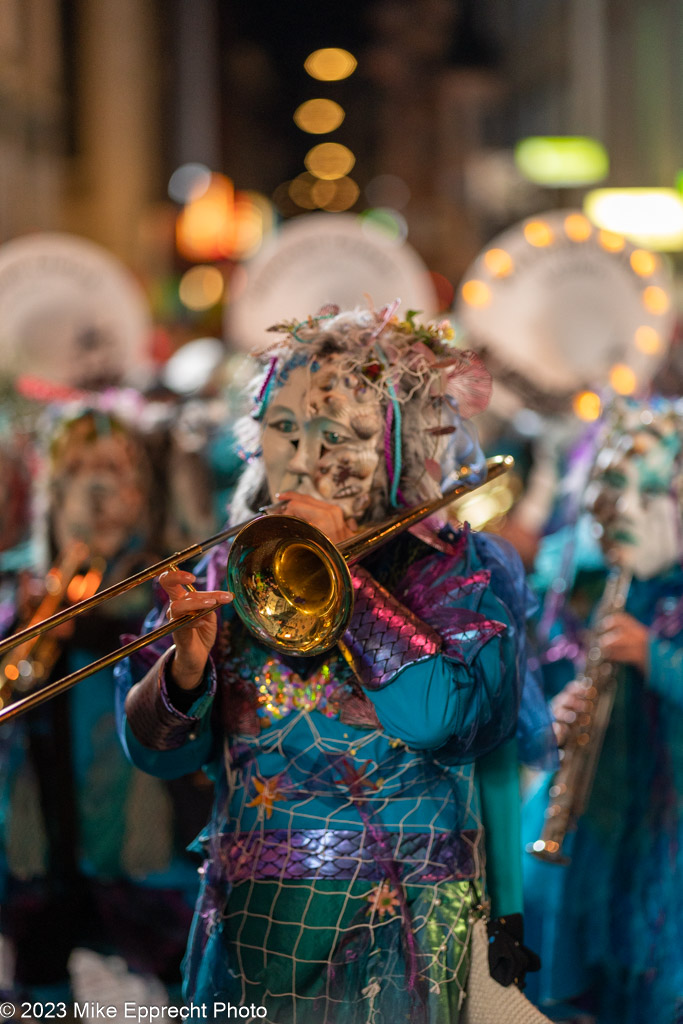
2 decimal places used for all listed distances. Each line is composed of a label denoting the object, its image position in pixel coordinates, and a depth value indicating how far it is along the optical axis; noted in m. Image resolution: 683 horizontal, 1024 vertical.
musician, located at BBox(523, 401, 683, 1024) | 7.14
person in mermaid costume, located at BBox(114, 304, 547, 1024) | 4.79
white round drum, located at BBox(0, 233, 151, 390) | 12.46
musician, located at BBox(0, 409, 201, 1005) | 7.95
